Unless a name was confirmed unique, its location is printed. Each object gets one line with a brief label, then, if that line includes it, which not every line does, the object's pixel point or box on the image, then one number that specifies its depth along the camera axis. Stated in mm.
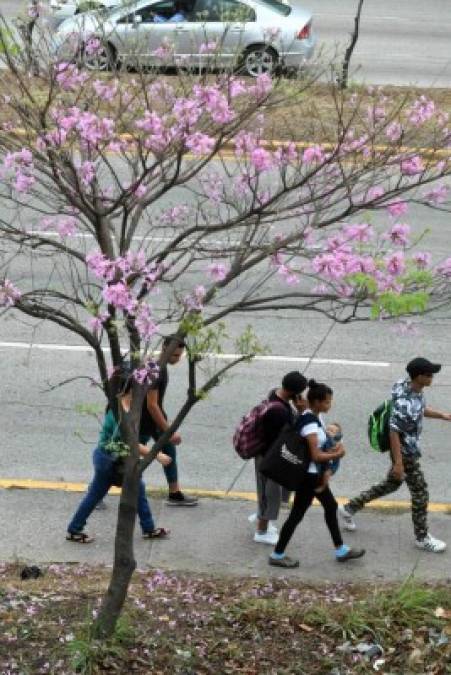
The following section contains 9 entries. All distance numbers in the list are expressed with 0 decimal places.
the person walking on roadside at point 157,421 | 17297
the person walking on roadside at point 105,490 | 16281
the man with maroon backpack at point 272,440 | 16562
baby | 16469
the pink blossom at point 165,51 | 14892
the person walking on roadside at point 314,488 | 16312
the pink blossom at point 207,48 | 14786
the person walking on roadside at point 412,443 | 16844
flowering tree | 12672
